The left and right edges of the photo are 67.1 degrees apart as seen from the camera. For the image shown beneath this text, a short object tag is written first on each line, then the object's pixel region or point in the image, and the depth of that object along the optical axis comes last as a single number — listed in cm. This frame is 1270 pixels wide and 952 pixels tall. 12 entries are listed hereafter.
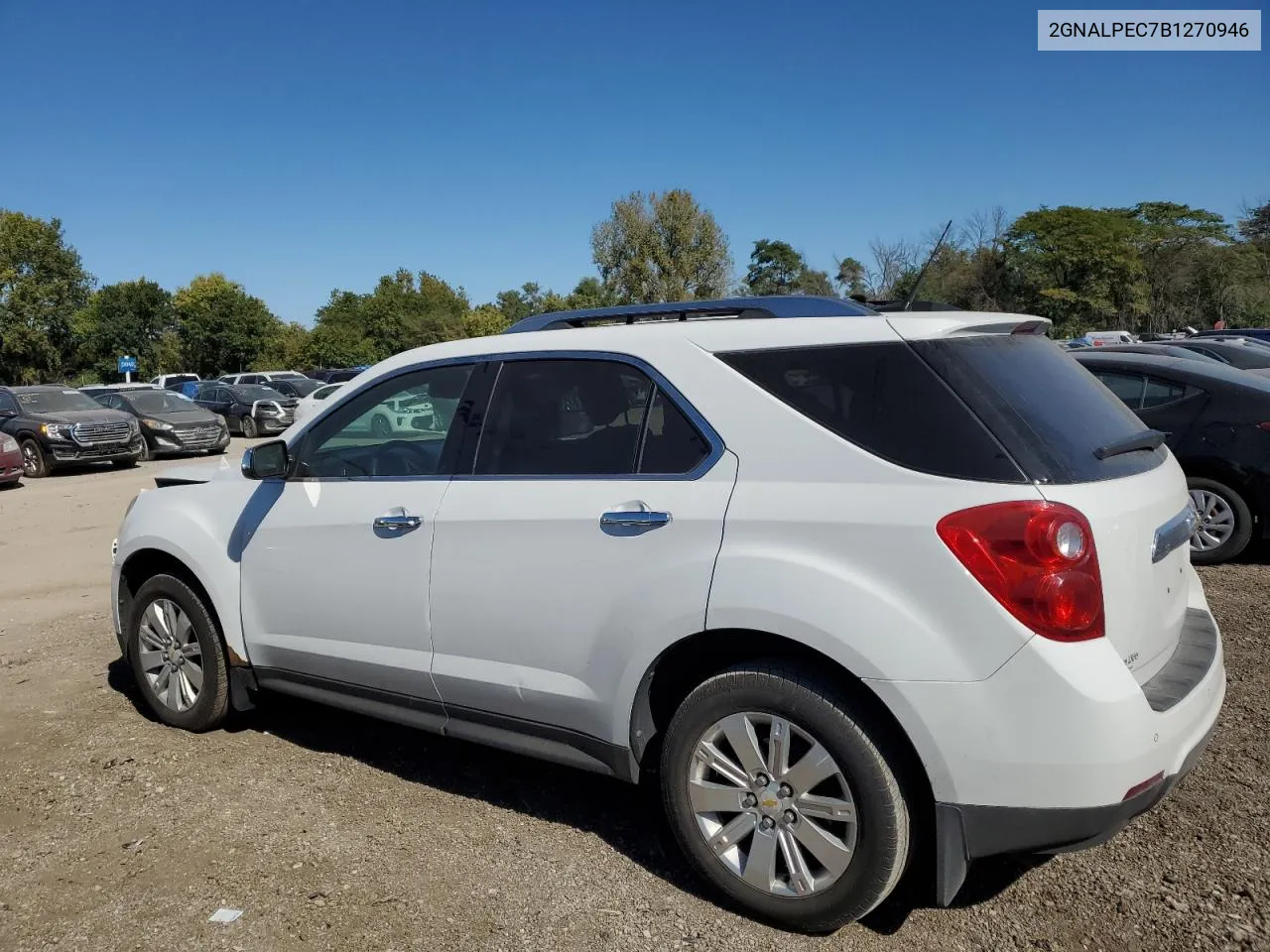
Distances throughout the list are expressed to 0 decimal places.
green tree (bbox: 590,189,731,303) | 5144
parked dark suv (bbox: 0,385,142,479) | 1725
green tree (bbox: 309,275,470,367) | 6388
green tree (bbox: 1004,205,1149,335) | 5266
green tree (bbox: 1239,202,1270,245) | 6144
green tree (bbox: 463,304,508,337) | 5775
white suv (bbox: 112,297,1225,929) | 244
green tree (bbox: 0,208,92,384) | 4916
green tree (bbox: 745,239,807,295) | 7112
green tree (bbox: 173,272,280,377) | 6488
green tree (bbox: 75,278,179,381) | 6166
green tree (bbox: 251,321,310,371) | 6412
